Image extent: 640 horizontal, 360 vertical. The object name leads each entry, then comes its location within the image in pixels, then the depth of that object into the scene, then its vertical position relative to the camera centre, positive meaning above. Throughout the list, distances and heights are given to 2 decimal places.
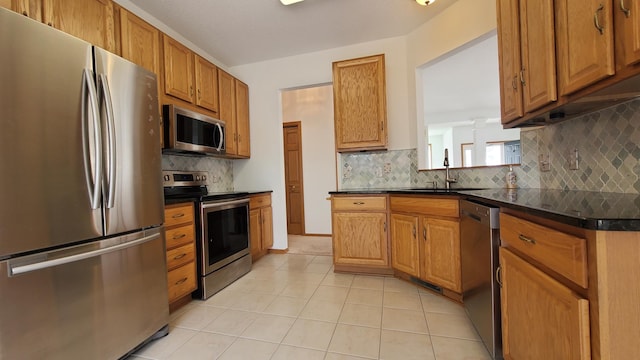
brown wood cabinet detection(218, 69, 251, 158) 3.17 +0.92
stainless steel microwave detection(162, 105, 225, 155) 2.29 +0.51
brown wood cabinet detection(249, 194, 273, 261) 3.14 -0.58
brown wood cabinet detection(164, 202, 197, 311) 1.96 -0.56
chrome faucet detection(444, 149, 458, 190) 2.57 -0.06
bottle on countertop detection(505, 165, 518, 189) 2.06 -0.07
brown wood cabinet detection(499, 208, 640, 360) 0.68 -0.38
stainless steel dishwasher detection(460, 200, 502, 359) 1.32 -0.59
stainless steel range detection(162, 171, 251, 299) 2.24 -0.48
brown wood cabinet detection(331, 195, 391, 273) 2.61 -0.60
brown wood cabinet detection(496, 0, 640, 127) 0.84 +0.48
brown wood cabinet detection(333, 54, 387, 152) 2.80 +0.83
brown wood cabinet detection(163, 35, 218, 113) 2.38 +1.12
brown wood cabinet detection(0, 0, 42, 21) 1.36 +1.01
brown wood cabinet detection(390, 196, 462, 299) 2.02 -0.57
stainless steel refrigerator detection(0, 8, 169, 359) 1.04 -0.05
